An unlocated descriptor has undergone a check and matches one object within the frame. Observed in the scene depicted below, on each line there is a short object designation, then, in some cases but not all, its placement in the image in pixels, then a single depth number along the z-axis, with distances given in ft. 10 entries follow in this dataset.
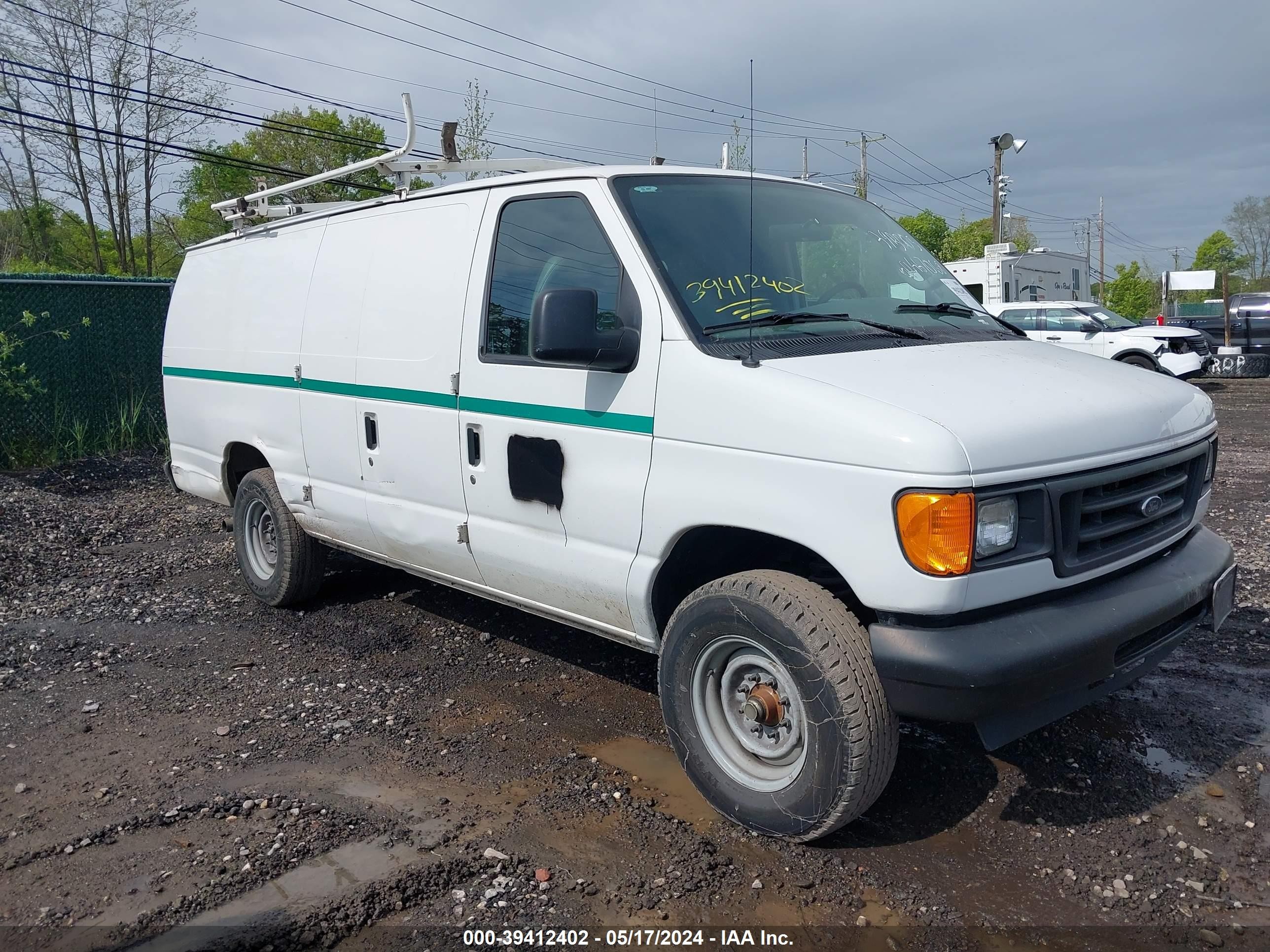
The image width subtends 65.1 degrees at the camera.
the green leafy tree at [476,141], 57.26
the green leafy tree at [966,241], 142.72
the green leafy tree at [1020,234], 190.90
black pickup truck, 70.18
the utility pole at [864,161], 112.28
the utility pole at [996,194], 115.44
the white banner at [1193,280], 114.11
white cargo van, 9.50
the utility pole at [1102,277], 169.37
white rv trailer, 67.26
